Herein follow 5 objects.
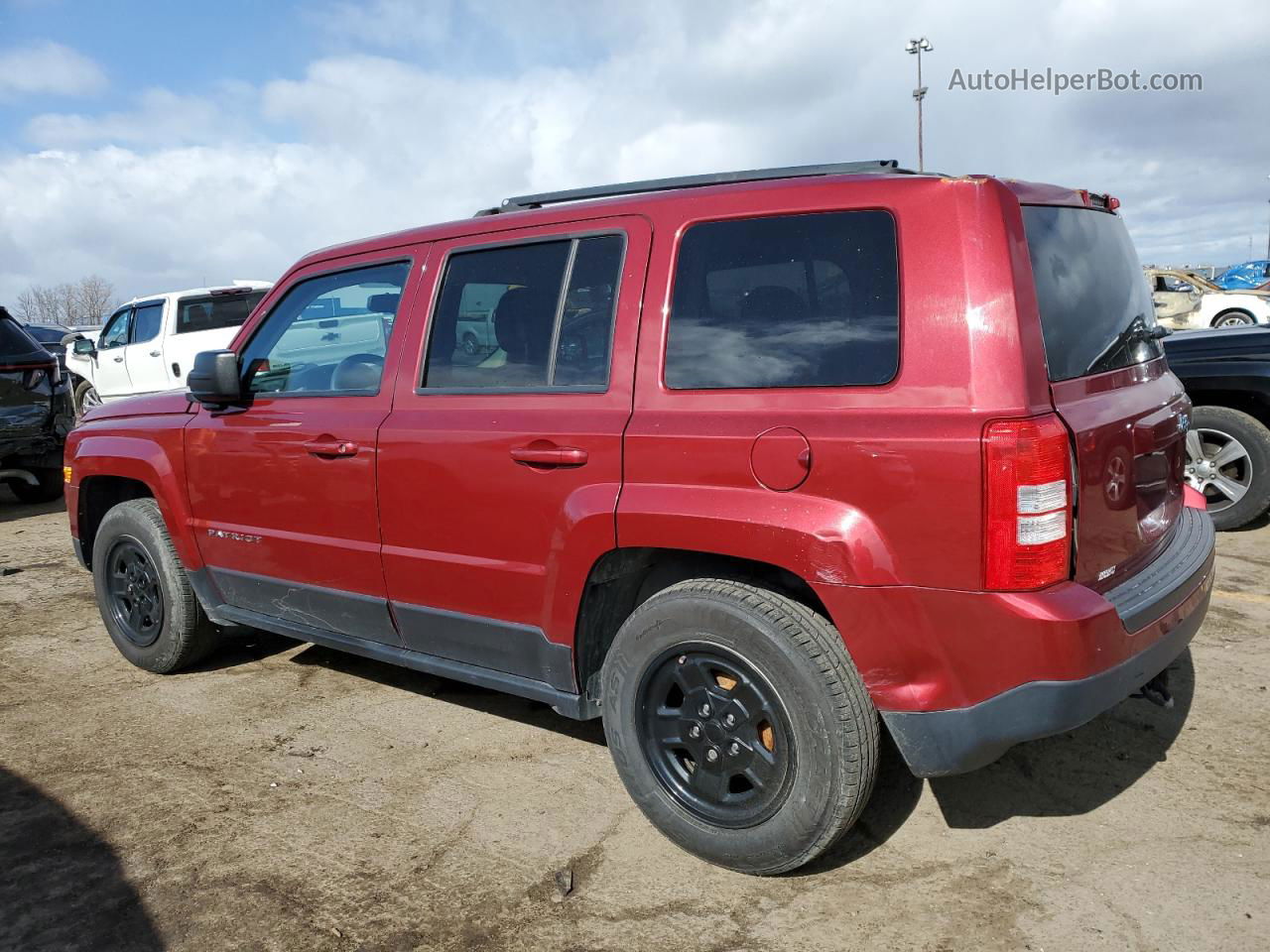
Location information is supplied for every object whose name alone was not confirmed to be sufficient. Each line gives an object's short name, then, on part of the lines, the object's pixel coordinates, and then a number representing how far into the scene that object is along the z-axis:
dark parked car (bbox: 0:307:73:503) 8.80
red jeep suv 2.39
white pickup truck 12.15
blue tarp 31.66
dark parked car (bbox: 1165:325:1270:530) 6.02
